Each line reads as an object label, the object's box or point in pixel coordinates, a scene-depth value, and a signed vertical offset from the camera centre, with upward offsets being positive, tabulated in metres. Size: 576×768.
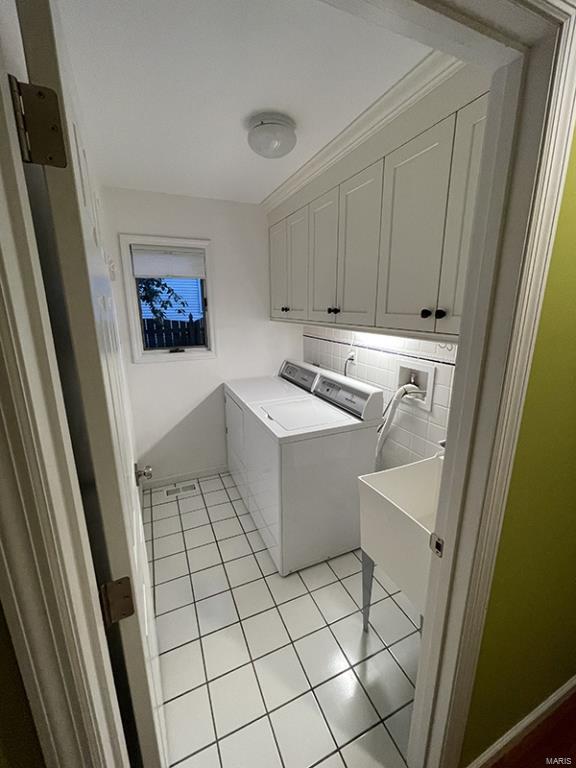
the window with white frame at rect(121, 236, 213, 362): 2.43 +0.12
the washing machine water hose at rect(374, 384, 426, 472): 1.83 -0.61
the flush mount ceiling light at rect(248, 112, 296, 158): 1.41 +0.81
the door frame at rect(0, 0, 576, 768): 0.39 -0.22
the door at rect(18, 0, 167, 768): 0.41 -0.05
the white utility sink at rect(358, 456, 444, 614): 1.09 -0.82
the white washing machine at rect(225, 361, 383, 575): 1.77 -0.90
